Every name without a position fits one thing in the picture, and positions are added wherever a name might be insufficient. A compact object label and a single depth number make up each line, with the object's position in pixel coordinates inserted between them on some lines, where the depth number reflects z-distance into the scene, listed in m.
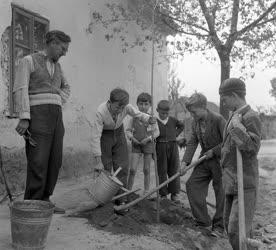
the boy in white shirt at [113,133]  5.63
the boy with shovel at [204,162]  5.64
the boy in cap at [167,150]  7.11
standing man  4.94
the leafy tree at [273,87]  49.03
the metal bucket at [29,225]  3.95
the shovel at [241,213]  3.69
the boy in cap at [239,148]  3.95
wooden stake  5.90
